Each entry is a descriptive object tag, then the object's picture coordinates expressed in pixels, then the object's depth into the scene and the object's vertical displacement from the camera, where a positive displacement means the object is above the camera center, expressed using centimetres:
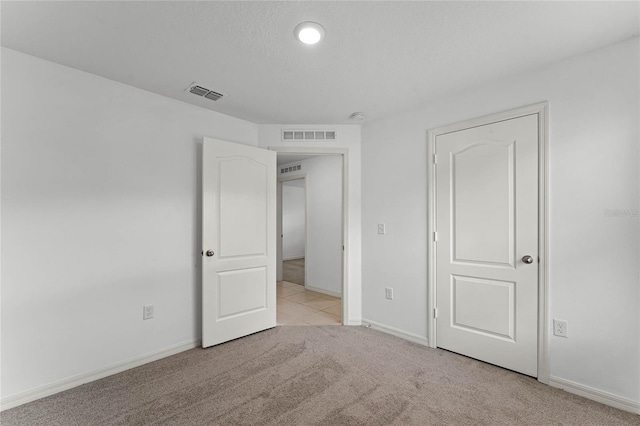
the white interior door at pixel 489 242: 237 -25
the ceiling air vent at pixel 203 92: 260 +109
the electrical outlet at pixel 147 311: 263 -87
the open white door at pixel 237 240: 295 -29
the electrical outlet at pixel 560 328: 220 -85
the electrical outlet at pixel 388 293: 331 -89
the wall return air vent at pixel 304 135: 358 +93
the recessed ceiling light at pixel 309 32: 178 +111
